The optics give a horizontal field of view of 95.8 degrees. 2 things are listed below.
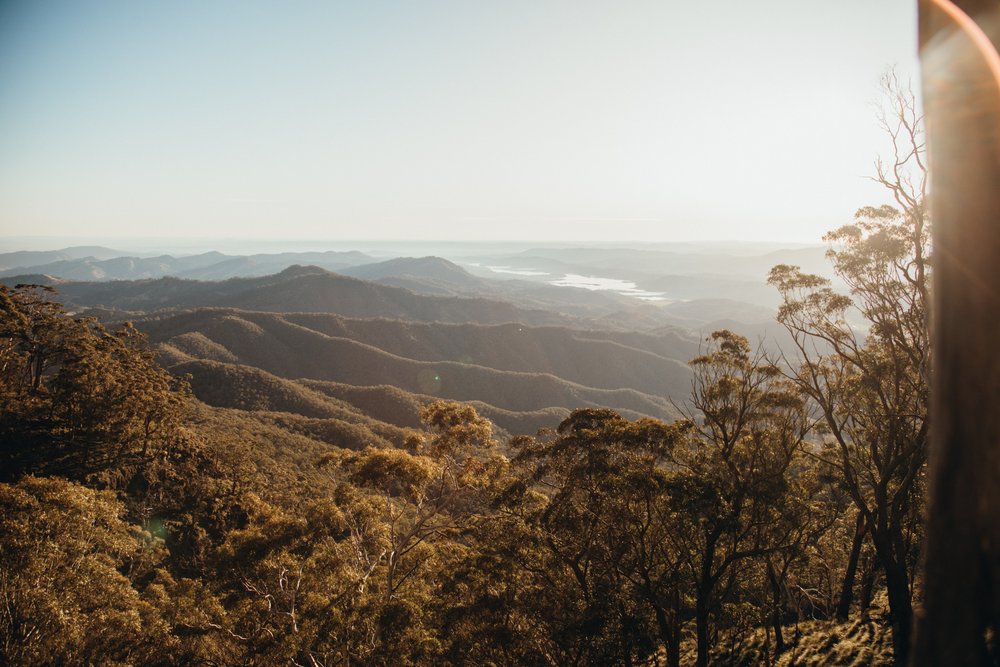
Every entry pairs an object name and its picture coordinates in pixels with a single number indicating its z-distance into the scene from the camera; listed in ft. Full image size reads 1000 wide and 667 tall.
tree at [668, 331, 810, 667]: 37.27
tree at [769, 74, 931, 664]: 39.42
